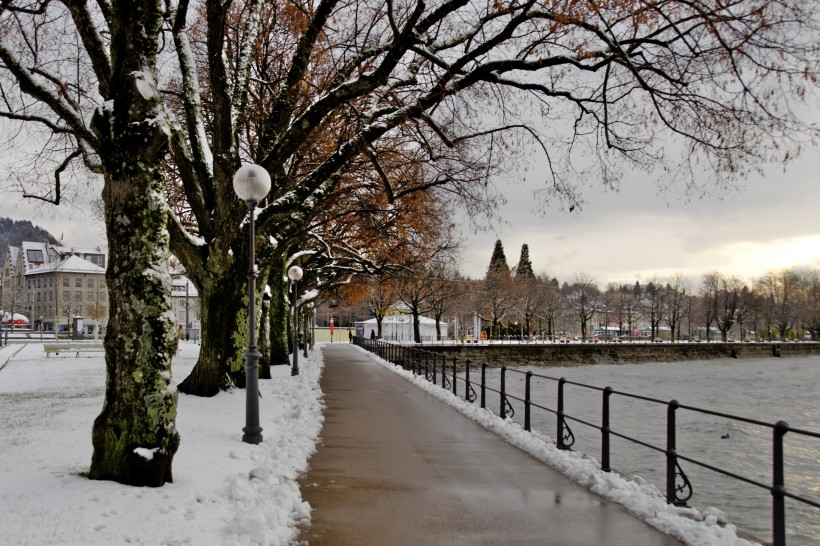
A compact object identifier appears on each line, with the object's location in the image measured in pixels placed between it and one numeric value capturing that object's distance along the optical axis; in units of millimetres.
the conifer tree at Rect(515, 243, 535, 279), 99438
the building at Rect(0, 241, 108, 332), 97312
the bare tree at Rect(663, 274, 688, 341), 102375
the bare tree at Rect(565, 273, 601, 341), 96400
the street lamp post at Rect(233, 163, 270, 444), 8609
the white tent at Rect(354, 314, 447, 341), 82688
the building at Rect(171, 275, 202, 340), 111938
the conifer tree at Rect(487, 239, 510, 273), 81425
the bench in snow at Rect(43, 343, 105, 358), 33531
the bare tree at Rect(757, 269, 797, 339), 110906
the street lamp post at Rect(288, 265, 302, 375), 20234
